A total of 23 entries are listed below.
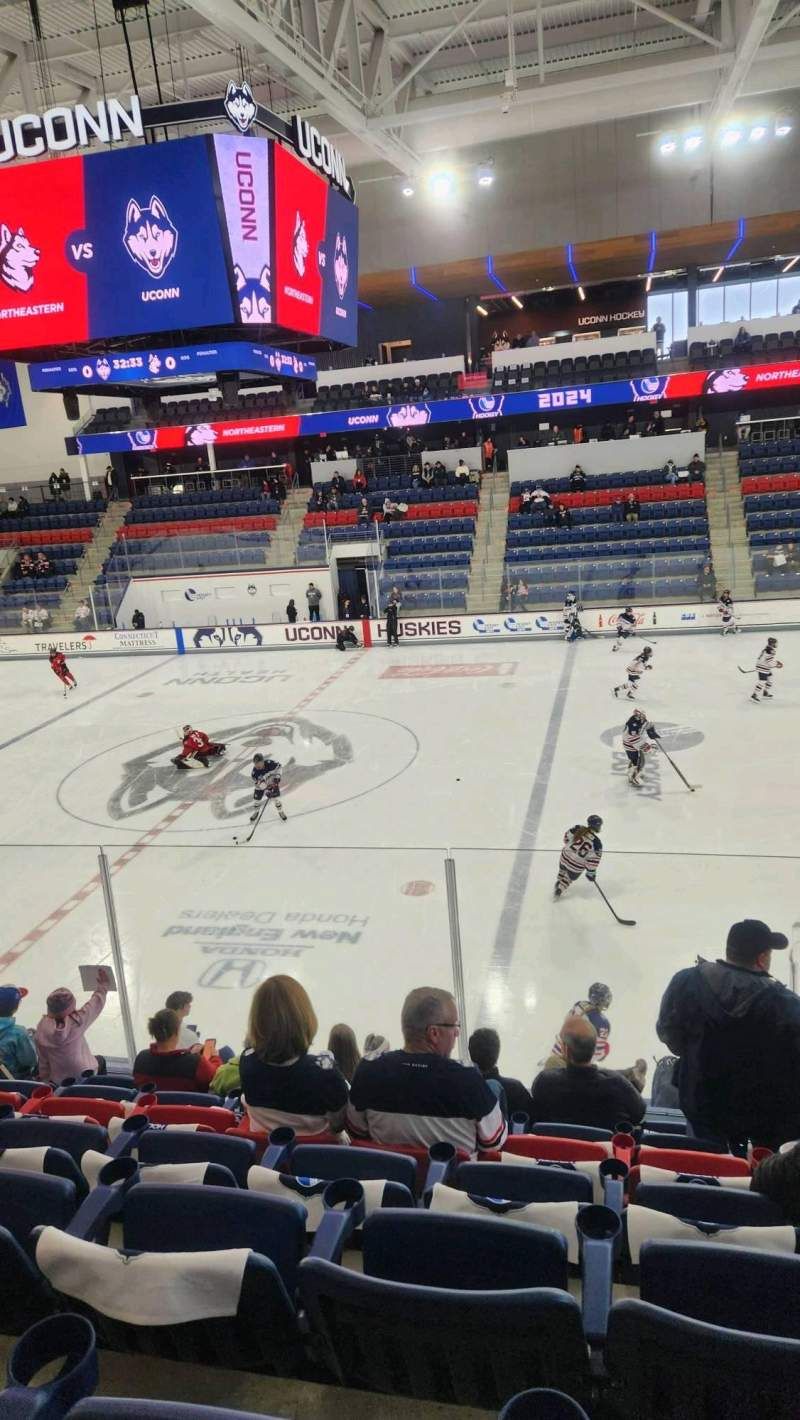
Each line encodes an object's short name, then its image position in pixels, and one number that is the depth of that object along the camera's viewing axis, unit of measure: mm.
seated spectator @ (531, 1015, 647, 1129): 4062
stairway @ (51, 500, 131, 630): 27281
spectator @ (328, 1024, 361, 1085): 4664
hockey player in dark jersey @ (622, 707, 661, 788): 11195
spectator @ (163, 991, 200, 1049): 5316
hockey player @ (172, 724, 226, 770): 13633
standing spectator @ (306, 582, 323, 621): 25984
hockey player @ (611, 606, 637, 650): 20673
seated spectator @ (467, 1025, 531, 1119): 4331
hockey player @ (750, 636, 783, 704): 14391
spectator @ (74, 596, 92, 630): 26250
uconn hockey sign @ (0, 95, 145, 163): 9438
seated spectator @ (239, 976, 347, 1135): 3354
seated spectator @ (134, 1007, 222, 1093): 4840
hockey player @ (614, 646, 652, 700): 14828
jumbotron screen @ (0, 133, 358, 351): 9008
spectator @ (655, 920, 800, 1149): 3561
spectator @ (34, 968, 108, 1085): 5227
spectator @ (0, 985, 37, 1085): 5246
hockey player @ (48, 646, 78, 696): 19359
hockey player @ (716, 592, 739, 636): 21219
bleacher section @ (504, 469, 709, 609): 22562
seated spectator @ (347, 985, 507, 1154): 3248
